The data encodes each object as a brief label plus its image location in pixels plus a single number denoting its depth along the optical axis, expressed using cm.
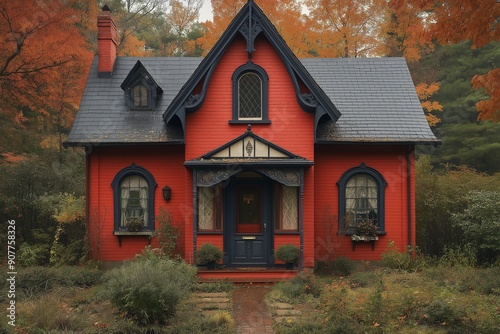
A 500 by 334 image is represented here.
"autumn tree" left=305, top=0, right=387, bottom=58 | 2786
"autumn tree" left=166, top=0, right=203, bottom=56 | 3522
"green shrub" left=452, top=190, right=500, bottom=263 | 1633
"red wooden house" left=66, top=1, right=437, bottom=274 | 1598
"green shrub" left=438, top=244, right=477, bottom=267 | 1652
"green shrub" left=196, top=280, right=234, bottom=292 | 1419
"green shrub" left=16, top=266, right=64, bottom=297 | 1340
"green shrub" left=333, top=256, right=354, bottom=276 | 1656
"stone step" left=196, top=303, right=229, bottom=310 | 1214
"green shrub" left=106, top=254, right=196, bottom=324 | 1017
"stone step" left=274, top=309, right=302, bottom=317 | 1150
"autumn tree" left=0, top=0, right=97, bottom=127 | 2138
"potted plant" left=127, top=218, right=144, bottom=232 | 1725
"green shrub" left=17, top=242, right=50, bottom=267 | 1686
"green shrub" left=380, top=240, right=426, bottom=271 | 1661
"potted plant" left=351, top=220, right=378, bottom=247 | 1709
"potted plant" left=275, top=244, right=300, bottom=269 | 1565
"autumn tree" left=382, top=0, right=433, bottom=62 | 2928
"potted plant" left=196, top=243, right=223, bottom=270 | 1560
